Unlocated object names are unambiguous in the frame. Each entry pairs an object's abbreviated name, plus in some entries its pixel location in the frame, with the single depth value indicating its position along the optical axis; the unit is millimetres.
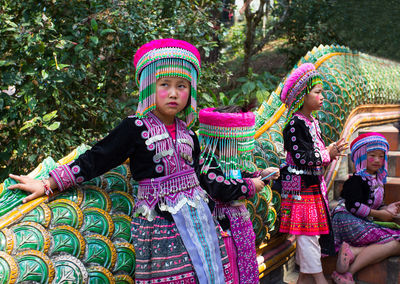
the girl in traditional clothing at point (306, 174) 3131
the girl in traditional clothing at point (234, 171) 2420
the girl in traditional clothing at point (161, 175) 2027
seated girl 3408
